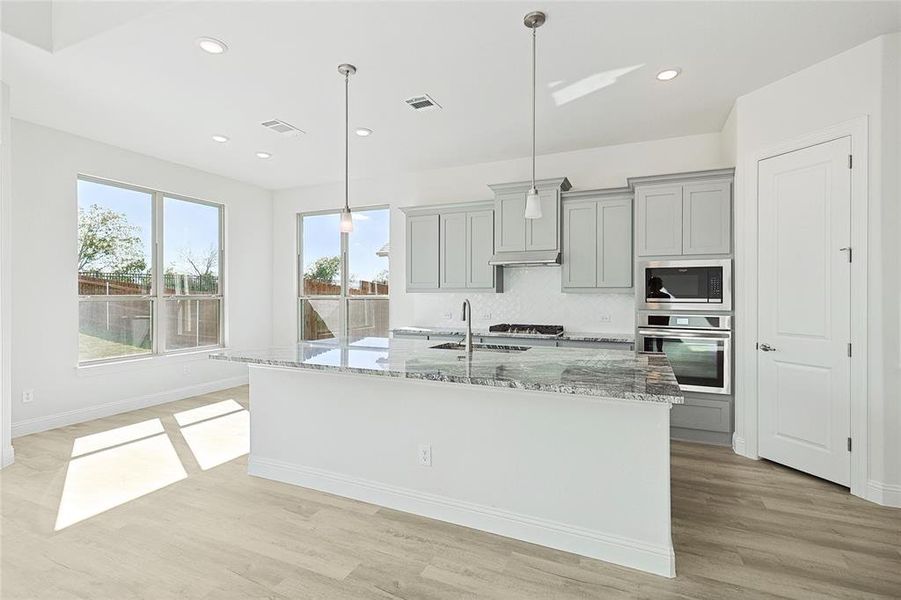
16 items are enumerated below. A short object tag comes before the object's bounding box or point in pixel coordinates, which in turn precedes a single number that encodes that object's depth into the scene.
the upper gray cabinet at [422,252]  5.45
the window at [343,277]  6.25
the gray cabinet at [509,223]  4.89
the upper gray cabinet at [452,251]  5.28
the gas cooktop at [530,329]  4.88
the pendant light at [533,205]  2.87
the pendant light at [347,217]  3.17
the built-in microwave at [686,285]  3.89
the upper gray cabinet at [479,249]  5.13
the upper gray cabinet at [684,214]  3.91
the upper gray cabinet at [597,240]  4.47
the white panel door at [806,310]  3.04
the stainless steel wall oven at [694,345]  3.87
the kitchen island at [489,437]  2.16
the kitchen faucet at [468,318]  2.82
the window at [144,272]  4.79
